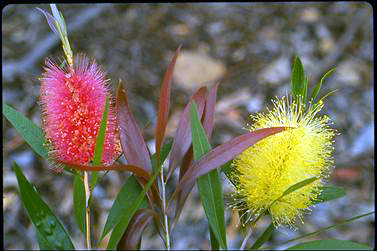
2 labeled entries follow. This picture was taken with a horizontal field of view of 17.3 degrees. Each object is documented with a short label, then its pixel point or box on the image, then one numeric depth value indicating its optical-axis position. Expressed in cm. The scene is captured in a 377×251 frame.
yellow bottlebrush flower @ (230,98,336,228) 82
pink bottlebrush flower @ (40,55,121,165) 81
